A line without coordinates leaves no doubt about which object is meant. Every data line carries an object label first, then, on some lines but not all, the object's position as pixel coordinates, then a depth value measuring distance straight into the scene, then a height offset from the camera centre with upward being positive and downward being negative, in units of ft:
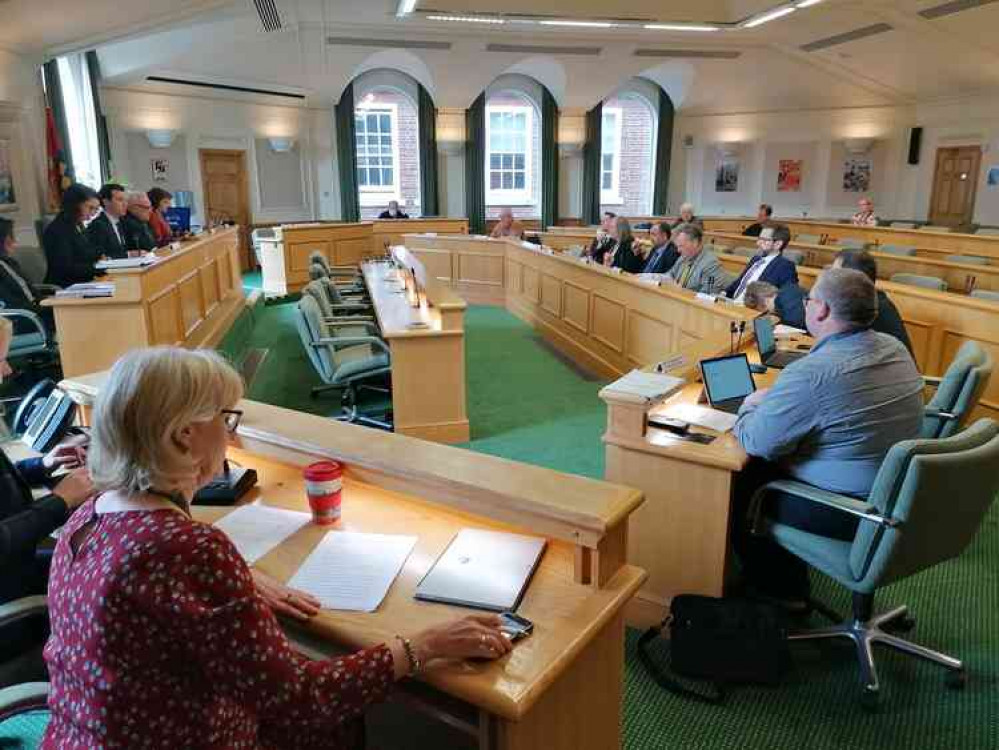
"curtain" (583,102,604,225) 47.75 +2.89
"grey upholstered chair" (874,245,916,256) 28.52 -1.55
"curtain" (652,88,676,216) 49.32 +3.85
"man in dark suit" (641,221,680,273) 22.04 -1.29
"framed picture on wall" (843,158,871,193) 46.47 +2.18
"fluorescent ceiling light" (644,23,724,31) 37.17 +9.37
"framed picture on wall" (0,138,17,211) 22.88 +1.00
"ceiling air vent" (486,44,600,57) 40.96 +9.07
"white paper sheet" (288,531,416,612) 4.89 -2.55
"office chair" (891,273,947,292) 18.63 -1.86
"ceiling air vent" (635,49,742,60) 42.83 +9.23
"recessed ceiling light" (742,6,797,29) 33.92 +9.31
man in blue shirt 7.59 -2.07
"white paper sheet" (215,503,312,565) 5.57 -2.53
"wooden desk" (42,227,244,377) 15.10 -2.31
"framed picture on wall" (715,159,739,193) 49.67 +2.29
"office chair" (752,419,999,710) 6.68 -2.95
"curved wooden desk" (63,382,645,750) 4.23 -2.54
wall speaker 43.98 +4.02
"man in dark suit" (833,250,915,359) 11.25 -1.47
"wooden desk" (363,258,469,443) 14.76 -3.35
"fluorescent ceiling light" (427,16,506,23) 34.94 +9.16
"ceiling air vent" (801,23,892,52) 37.35 +9.25
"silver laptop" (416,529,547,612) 4.80 -2.49
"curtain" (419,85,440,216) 45.34 +3.45
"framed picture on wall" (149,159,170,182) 37.99 +2.17
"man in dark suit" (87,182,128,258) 18.83 -0.36
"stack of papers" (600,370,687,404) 8.52 -2.11
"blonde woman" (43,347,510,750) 3.38 -1.87
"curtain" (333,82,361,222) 44.11 +3.48
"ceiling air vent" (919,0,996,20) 31.98 +9.03
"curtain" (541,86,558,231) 46.93 +3.24
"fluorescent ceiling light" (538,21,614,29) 36.86 +9.42
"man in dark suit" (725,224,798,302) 16.81 -1.26
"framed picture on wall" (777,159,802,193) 48.34 +2.28
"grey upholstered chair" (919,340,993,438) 9.83 -2.48
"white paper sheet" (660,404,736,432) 9.16 -2.65
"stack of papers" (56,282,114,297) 15.02 -1.63
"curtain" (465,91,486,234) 46.16 +2.88
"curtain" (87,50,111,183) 33.83 +4.39
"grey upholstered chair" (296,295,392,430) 14.57 -3.09
